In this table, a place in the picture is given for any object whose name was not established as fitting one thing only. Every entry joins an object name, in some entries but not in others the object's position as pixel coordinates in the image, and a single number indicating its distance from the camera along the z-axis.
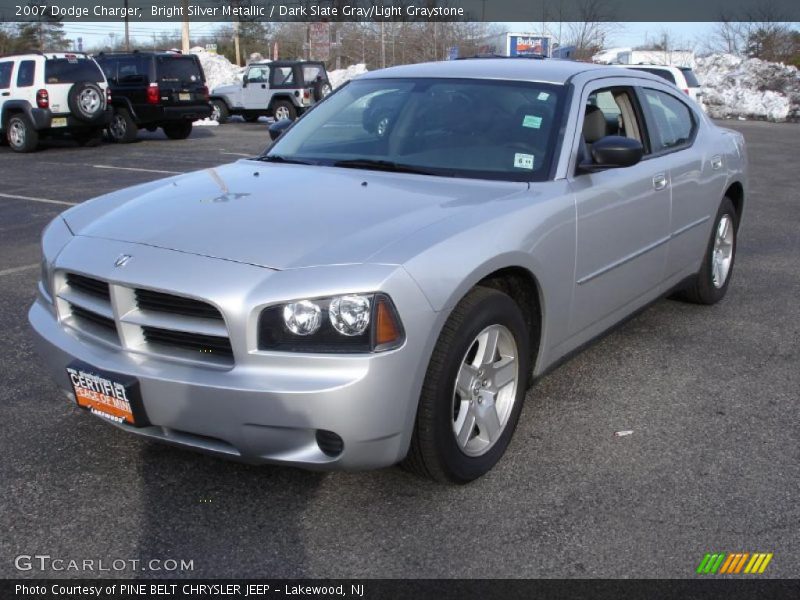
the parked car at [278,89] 23.44
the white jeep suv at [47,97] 16.05
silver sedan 2.86
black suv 18.55
